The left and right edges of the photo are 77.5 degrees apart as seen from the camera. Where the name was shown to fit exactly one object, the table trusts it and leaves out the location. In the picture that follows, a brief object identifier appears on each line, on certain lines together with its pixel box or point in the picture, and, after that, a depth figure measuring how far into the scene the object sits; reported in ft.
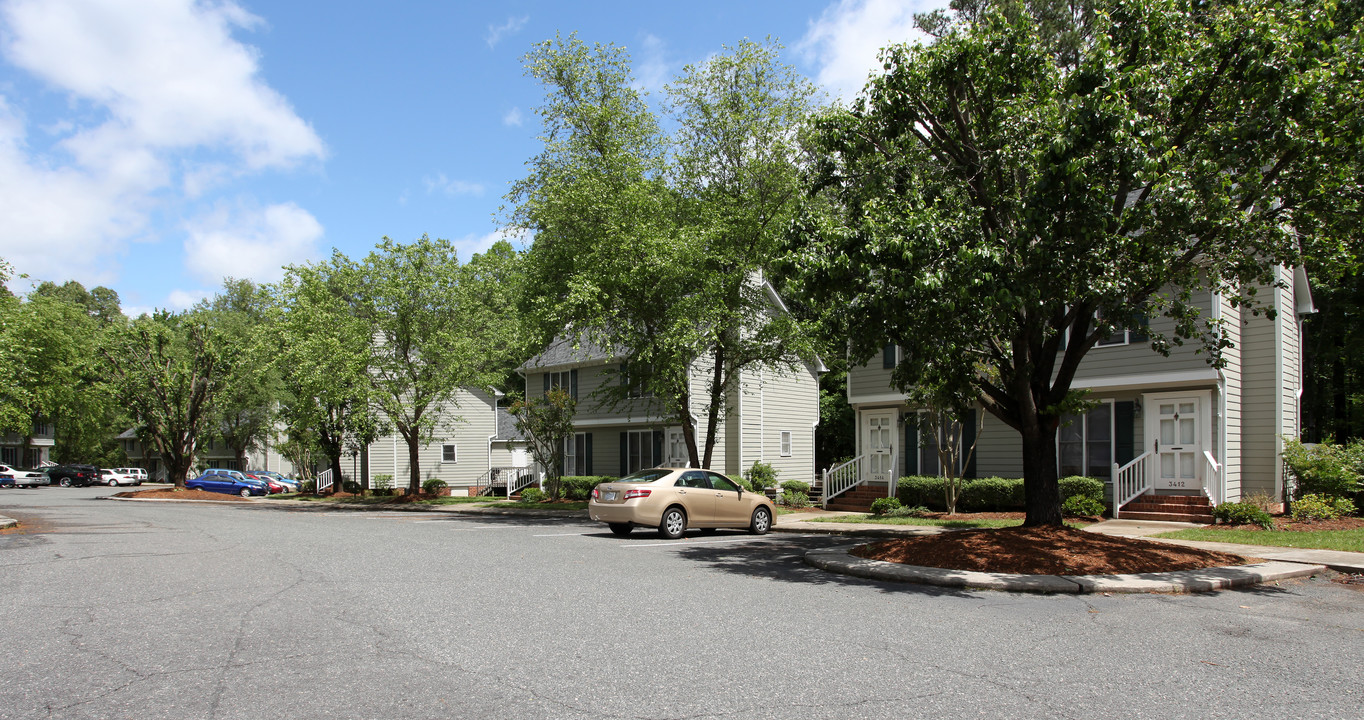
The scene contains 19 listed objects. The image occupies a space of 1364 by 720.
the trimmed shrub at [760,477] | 92.99
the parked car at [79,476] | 186.60
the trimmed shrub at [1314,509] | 56.24
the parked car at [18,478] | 179.73
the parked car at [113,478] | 187.32
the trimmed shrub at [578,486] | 103.09
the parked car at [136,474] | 189.88
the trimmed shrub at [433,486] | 120.06
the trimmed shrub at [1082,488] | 63.57
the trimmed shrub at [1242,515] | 53.83
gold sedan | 54.44
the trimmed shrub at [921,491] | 72.84
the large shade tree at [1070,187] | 33.86
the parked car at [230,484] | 151.33
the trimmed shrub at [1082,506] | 61.05
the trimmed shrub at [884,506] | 72.02
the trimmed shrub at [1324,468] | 59.26
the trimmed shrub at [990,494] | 68.03
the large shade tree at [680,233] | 69.77
